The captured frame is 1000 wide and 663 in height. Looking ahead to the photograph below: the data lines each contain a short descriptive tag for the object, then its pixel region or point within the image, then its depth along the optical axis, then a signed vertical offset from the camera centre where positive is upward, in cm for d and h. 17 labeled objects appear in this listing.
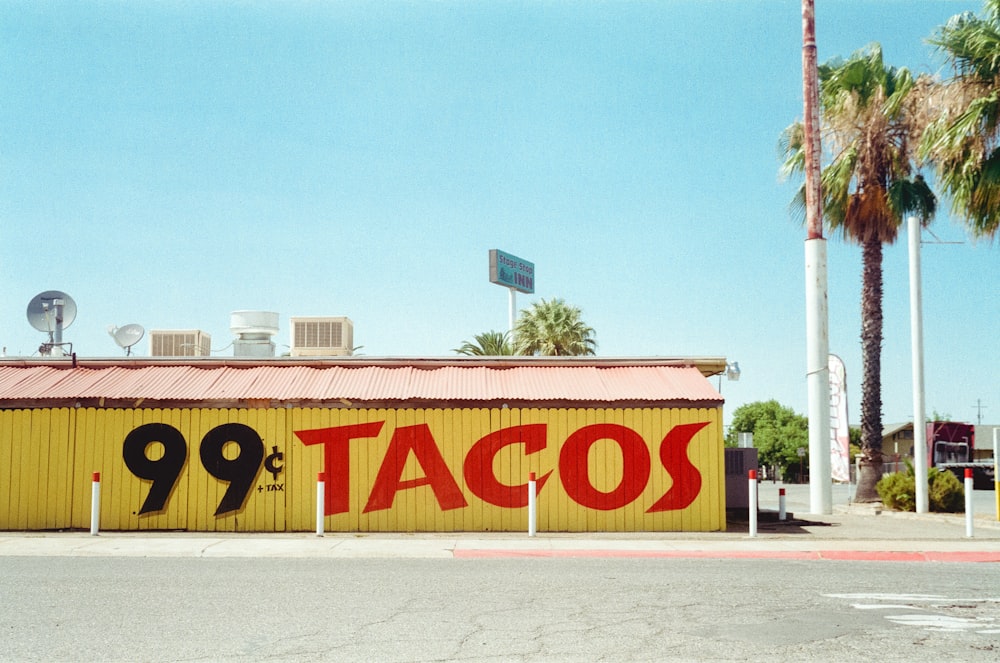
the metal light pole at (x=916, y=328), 2184 +204
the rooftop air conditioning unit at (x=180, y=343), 2588 +204
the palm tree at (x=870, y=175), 2547 +650
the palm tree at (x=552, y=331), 3922 +353
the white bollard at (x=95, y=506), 1587 -144
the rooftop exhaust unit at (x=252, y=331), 2280 +205
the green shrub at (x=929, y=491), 2136 -164
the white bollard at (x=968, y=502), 1551 -135
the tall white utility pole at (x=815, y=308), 2130 +245
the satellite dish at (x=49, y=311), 2277 +250
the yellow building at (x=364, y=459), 1750 -74
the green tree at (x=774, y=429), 10088 -116
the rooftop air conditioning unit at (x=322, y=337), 2598 +216
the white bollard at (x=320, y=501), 1592 -136
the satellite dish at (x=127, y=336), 2353 +198
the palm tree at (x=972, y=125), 1959 +598
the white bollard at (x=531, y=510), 1614 -153
